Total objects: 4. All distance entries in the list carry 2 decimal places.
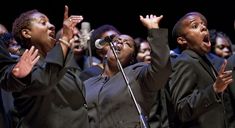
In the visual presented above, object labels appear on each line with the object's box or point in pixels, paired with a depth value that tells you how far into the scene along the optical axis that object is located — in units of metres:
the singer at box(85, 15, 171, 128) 6.75
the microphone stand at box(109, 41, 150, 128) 6.37
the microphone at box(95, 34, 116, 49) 6.95
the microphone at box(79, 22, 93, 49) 11.45
